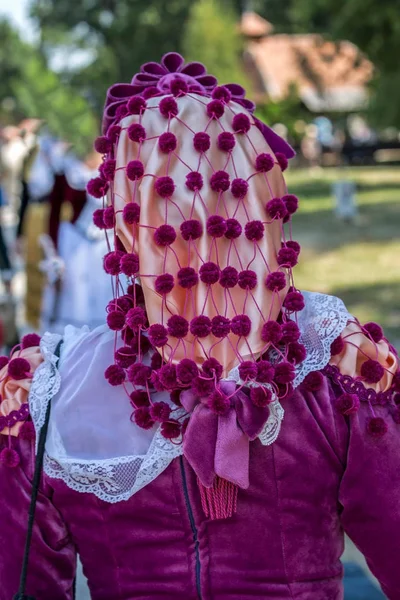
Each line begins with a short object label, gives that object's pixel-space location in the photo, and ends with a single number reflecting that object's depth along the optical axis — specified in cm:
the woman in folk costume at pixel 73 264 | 446
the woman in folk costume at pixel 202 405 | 137
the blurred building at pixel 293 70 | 3219
